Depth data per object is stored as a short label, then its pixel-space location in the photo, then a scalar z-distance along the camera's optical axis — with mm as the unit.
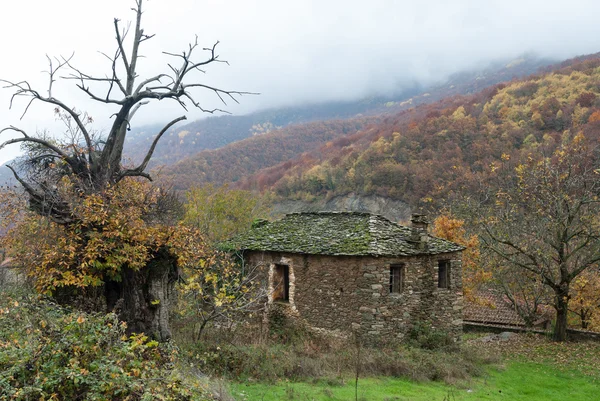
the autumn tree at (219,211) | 33719
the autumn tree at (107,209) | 8938
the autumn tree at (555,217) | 16922
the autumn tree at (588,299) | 21188
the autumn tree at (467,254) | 24438
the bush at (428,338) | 15008
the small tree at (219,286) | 10742
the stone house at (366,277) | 14789
